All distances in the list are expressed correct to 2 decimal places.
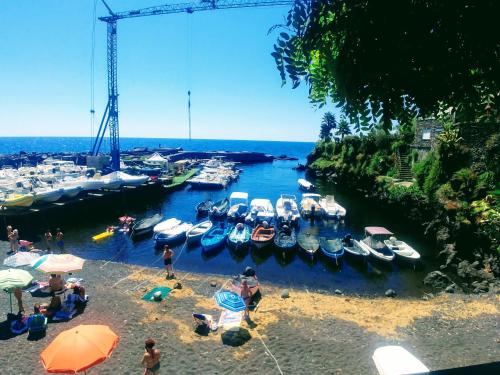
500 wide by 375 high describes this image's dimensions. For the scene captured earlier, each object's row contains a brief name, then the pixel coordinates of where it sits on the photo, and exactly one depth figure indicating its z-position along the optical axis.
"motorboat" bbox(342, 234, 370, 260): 25.81
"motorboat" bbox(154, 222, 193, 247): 30.00
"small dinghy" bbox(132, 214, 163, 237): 32.75
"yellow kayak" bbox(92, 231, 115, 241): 31.67
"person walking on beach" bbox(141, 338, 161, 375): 10.75
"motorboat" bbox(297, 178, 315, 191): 65.03
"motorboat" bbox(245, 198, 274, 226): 37.09
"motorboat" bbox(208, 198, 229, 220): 40.12
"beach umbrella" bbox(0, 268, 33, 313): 14.11
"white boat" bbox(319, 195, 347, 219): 40.88
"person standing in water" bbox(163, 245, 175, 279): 22.16
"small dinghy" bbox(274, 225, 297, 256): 27.66
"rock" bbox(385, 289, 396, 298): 20.73
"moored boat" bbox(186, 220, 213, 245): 30.14
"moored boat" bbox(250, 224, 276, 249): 28.08
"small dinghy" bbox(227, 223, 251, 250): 28.38
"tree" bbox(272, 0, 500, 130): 3.97
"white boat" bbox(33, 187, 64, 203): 37.69
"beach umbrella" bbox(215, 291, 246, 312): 15.08
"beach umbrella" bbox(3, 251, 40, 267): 19.00
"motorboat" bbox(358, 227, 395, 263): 25.44
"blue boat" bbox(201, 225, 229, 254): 28.15
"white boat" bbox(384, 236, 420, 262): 25.14
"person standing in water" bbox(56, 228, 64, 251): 27.34
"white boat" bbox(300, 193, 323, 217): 41.59
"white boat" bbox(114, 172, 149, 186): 50.97
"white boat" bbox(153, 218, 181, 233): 32.44
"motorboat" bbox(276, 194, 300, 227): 37.56
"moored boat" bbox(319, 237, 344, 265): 26.03
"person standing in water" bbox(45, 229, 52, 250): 27.18
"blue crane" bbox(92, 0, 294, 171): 62.59
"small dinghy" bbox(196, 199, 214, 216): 42.44
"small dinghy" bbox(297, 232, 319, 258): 26.73
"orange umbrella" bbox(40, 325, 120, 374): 9.16
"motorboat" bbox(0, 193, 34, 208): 34.79
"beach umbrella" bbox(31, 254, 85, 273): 16.58
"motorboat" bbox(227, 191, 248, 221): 39.06
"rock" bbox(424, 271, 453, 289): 21.80
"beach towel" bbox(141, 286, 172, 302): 18.00
